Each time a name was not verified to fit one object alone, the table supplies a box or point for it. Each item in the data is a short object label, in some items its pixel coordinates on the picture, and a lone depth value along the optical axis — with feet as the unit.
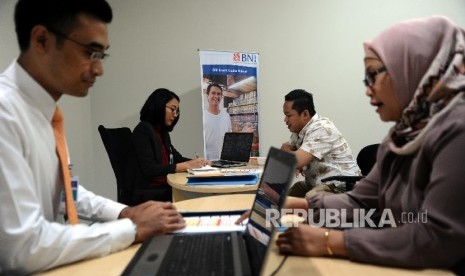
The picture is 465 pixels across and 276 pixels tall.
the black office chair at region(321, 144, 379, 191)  7.87
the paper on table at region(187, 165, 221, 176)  7.90
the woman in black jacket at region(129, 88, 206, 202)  8.88
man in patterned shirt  8.63
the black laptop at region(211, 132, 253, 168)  9.71
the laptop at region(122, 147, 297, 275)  2.52
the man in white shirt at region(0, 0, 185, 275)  2.60
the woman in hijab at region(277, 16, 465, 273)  2.52
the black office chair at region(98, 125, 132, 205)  8.74
